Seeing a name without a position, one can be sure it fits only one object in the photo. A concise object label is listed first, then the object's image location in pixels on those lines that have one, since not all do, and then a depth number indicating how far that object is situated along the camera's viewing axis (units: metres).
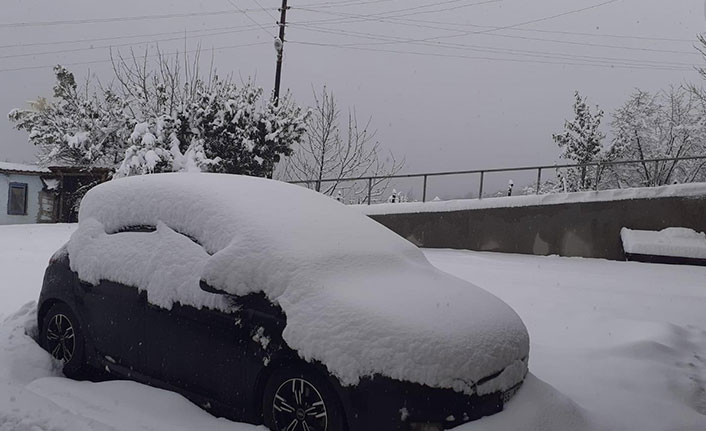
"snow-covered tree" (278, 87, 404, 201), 22.88
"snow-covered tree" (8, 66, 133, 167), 23.58
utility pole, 19.82
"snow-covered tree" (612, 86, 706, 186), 26.44
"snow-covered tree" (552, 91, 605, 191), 27.53
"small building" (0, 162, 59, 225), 26.41
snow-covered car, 2.98
